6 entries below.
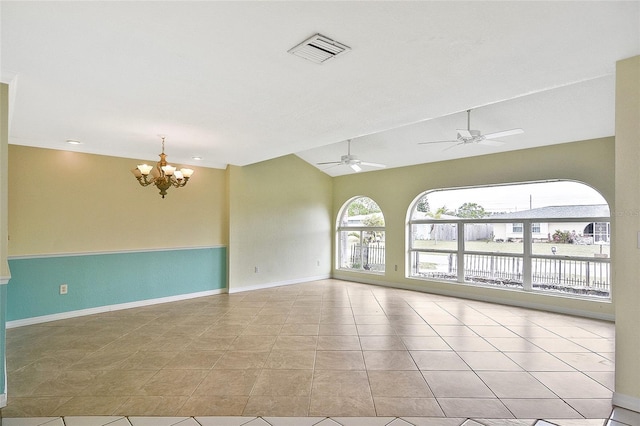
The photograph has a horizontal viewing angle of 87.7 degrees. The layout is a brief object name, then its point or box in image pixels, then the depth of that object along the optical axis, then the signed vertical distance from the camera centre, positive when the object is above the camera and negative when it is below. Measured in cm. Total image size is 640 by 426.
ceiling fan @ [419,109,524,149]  406 +107
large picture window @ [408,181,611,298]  510 -28
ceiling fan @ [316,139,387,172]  590 +106
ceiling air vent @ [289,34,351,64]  214 +115
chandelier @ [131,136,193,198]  447 +61
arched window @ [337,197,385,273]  786 -38
